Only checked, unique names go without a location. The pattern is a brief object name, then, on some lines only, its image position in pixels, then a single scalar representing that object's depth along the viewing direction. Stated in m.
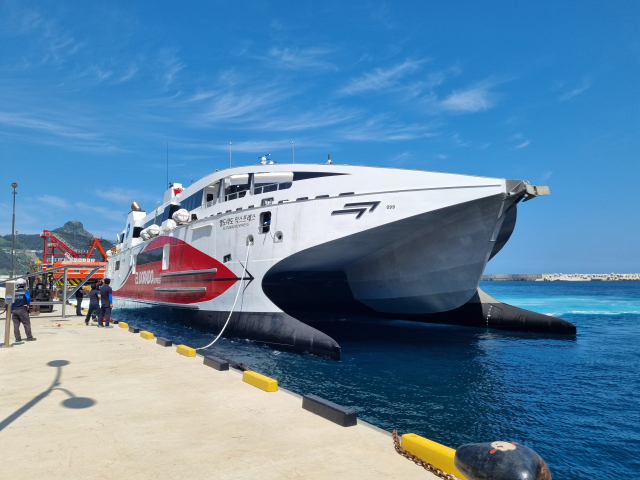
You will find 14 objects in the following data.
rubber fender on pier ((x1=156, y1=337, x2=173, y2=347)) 11.37
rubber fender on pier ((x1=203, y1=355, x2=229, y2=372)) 8.38
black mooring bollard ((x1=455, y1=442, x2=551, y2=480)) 2.91
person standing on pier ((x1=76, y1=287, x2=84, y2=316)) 21.12
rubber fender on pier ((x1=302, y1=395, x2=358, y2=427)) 5.09
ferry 13.09
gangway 19.58
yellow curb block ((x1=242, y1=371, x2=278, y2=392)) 6.83
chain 3.70
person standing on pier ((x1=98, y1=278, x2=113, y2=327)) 16.11
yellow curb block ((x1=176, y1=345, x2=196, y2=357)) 9.91
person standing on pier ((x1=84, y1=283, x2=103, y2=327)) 17.17
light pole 31.39
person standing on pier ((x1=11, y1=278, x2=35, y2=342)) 11.49
